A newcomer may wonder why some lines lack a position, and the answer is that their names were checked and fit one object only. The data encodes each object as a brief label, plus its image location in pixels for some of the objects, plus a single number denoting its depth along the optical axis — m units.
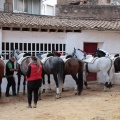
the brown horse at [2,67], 11.95
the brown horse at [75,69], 13.12
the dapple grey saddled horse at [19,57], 13.16
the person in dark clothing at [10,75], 13.09
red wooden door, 16.94
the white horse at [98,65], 14.10
